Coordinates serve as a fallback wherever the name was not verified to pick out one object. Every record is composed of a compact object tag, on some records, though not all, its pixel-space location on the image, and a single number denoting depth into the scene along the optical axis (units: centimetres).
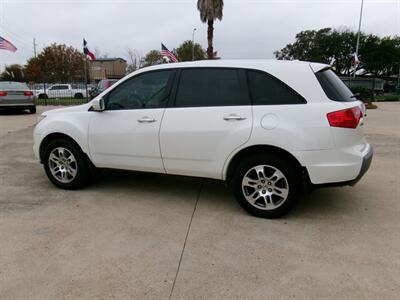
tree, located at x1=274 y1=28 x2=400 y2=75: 5488
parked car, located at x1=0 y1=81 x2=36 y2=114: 1395
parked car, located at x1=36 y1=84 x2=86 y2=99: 2800
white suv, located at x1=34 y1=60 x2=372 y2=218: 348
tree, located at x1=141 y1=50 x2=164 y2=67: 5273
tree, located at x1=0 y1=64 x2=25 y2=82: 6899
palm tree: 2345
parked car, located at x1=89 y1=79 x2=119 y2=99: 2103
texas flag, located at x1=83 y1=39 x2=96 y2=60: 2274
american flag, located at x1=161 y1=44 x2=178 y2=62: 2118
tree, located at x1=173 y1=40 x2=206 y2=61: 5547
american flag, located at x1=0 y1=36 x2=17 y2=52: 1494
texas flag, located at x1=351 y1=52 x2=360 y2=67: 2698
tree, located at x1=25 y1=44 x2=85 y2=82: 5488
